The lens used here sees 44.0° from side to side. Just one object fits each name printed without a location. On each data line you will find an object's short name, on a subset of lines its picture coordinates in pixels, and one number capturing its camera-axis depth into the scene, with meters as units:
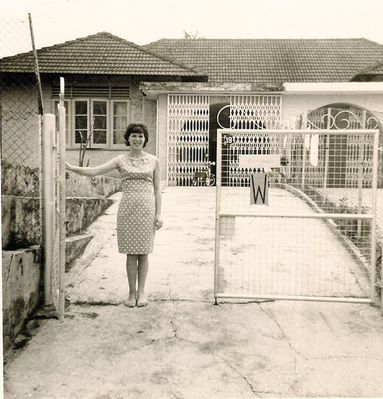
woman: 4.37
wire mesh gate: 4.47
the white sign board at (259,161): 4.37
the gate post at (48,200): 4.33
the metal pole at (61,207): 3.99
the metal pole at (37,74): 4.37
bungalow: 13.34
